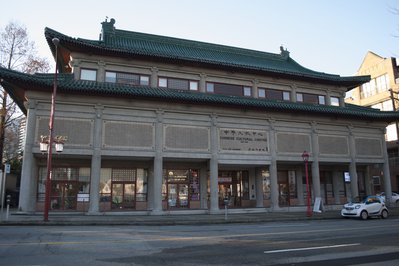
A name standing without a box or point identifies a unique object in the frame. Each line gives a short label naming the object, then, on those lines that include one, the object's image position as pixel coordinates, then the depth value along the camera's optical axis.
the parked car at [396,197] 38.44
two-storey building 23.50
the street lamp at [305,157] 25.23
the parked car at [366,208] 23.17
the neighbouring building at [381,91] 49.16
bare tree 31.25
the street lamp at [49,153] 18.23
